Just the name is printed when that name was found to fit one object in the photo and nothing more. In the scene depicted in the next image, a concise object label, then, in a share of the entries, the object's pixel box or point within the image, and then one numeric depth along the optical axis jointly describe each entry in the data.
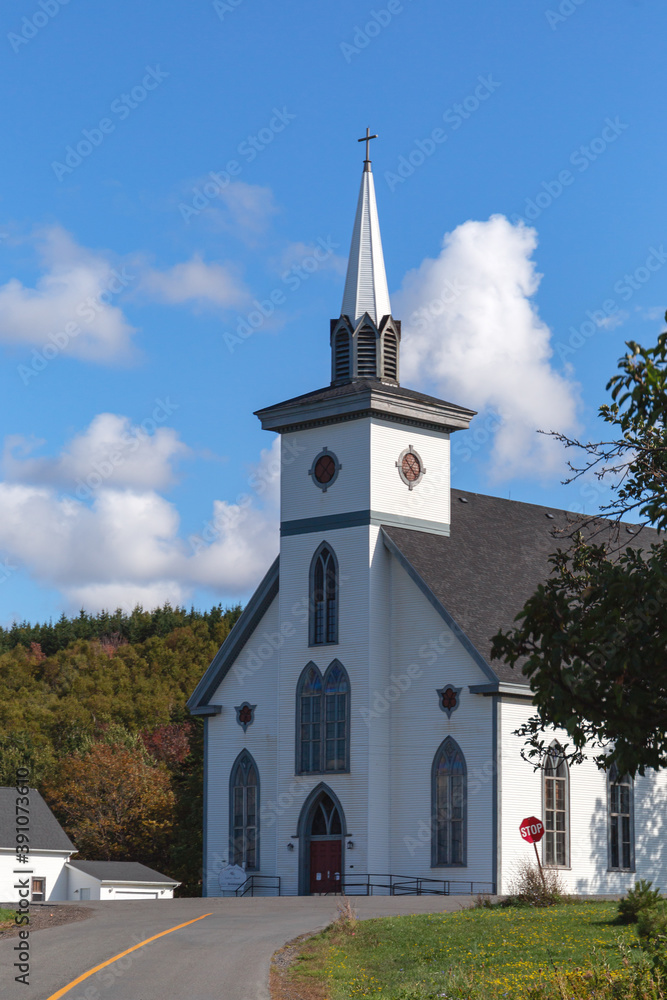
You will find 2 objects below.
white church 38.66
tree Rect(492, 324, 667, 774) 12.08
